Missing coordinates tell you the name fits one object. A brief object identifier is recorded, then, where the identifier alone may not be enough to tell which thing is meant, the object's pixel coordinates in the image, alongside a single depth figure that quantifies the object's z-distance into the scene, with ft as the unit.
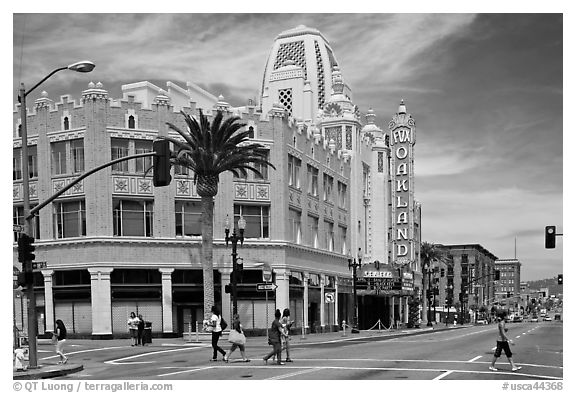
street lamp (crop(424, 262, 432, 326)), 298.35
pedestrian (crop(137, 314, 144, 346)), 139.13
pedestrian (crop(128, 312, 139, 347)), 139.74
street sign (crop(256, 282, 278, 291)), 138.54
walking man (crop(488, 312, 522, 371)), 83.82
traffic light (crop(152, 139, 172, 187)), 76.84
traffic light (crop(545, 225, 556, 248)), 102.99
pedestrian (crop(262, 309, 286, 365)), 92.32
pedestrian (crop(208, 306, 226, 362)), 100.01
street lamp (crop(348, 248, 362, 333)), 203.26
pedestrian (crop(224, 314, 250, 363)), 94.94
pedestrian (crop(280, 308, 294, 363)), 95.50
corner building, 161.99
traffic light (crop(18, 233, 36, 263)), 86.79
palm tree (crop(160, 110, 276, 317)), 152.25
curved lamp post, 86.97
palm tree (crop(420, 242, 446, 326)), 365.20
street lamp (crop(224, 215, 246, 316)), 141.74
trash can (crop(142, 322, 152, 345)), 141.30
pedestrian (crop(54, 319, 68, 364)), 96.17
